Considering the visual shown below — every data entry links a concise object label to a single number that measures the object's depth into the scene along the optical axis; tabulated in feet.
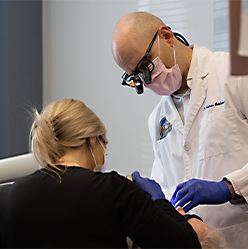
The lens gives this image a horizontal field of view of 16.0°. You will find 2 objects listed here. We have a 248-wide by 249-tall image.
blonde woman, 5.96
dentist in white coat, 7.09
